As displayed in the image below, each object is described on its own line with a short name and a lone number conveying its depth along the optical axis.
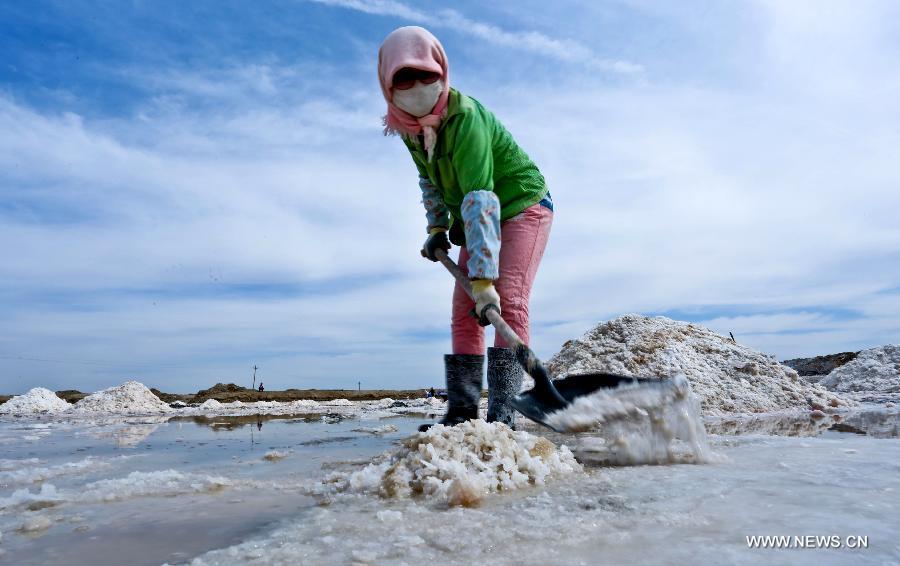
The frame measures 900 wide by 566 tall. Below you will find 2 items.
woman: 2.54
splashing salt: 2.03
